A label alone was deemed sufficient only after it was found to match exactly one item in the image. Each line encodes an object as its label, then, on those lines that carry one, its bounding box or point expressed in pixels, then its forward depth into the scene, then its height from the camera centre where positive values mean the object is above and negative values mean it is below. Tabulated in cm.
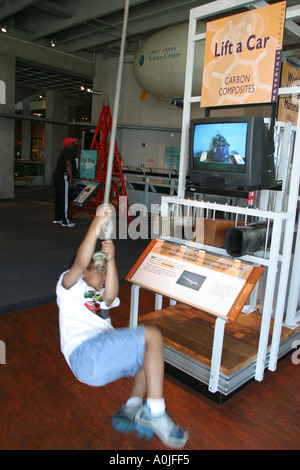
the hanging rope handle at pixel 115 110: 109 +19
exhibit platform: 210 -104
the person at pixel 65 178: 661 -16
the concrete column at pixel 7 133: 922 +86
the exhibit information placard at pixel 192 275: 201 -58
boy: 147 -71
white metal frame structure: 209 -39
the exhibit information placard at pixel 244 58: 229 +81
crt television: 219 +16
